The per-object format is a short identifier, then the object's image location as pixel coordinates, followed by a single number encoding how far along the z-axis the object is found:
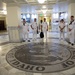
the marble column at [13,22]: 4.92
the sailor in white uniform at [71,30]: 4.13
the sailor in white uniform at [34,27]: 5.29
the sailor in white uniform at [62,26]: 5.10
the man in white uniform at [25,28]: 5.13
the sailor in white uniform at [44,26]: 5.36
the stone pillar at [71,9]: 4.53
